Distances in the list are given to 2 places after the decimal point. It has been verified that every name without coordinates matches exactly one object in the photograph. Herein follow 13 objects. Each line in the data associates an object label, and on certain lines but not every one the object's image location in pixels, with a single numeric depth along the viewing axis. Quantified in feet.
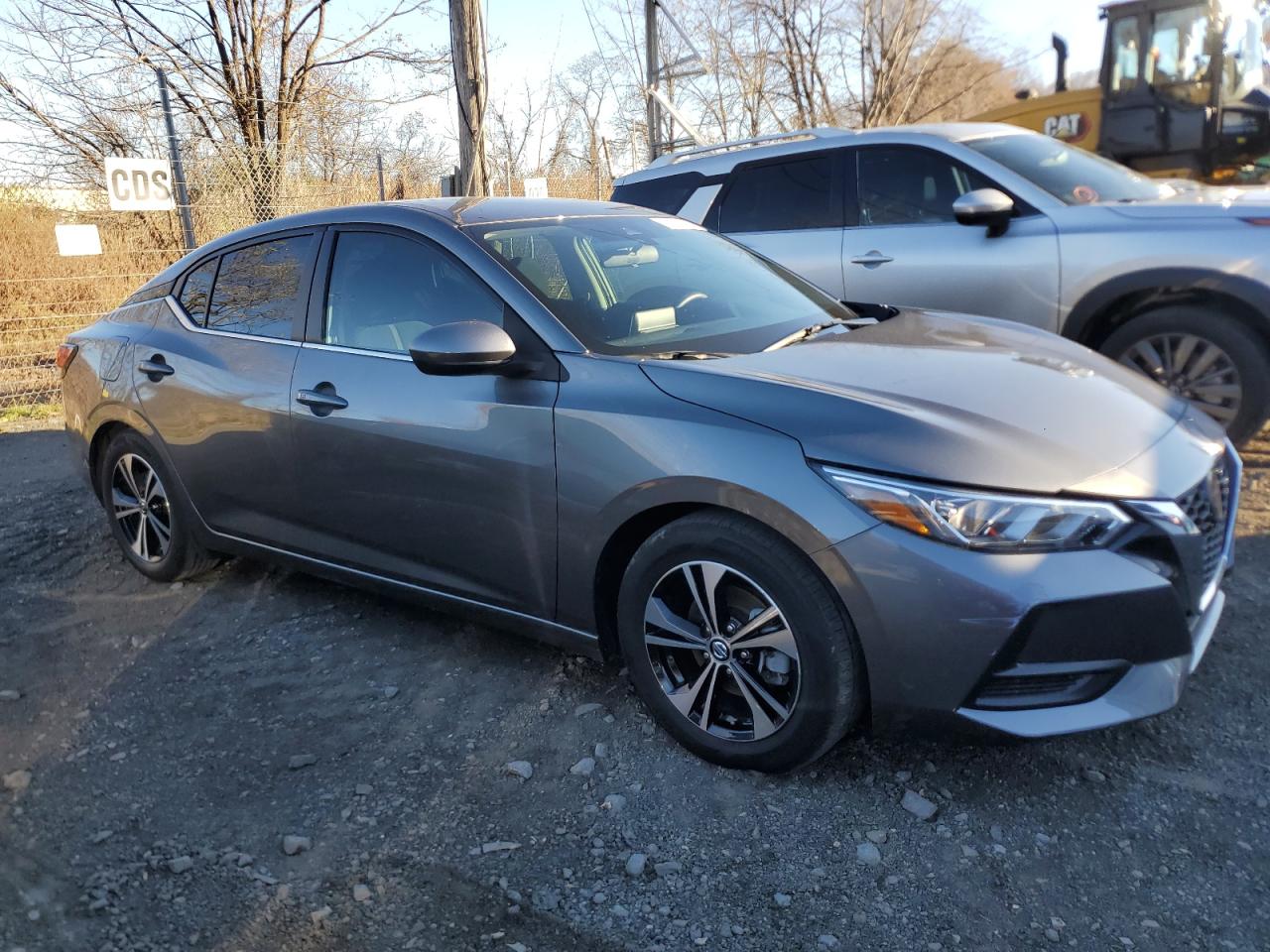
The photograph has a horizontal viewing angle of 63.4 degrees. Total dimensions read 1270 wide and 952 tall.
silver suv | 16.08
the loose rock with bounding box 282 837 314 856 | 8.64
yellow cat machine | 34.73
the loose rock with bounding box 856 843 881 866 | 8.17
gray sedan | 7.97
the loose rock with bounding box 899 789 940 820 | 8.68
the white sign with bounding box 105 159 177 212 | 27.53
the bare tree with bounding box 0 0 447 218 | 46.55
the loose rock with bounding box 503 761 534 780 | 9.59
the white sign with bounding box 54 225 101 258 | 27.27
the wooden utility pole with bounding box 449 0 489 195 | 25.46
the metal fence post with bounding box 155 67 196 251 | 27.25
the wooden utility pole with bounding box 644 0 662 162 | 46.01
